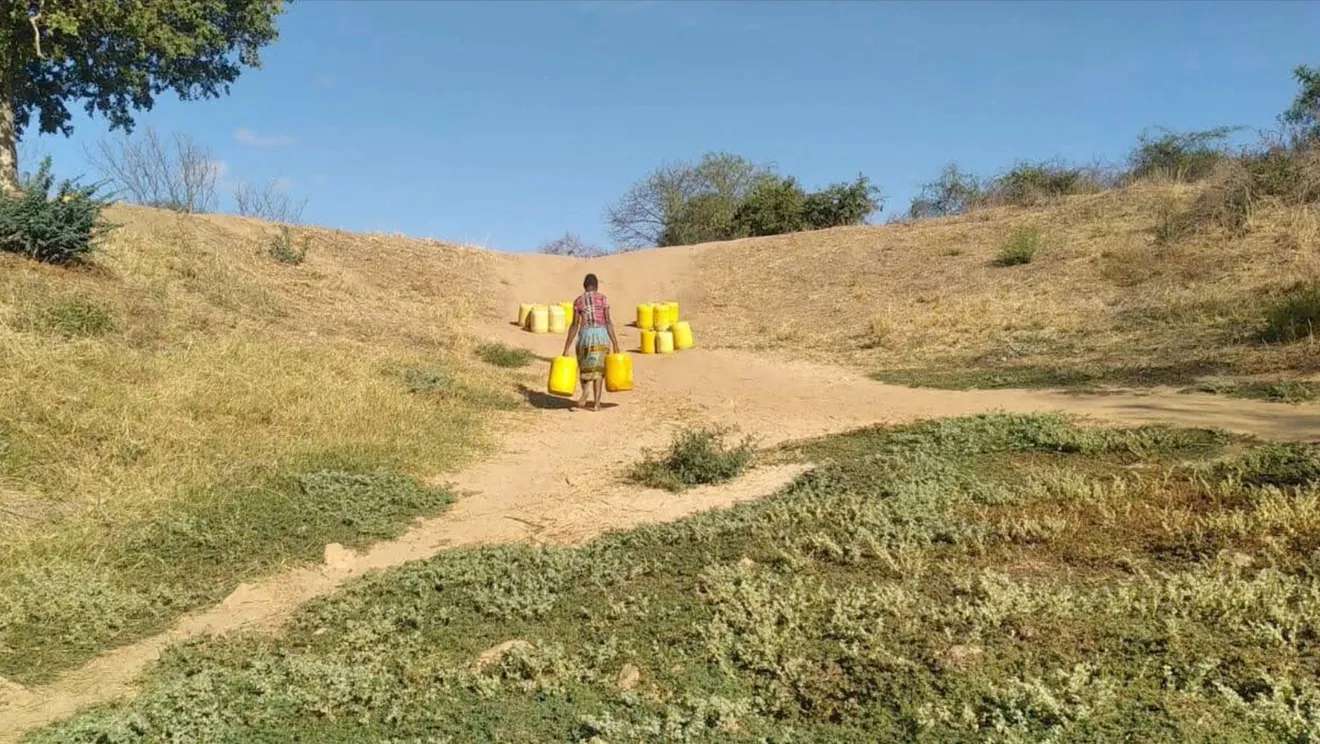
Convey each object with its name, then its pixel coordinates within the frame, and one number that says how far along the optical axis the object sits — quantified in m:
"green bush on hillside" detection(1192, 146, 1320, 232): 17.84
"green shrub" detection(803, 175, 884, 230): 32.38
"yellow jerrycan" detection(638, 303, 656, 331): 17.50
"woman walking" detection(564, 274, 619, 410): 10.43
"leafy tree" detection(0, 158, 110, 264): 11.09
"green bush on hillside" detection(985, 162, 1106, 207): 27.39
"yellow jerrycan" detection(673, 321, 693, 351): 16.12
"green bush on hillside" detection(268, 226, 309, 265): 18.66
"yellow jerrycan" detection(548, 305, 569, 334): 17.92
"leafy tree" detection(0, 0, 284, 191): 15.55
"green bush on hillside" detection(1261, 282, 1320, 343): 10.27
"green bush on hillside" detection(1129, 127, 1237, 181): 28.00
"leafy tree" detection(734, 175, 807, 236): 32.62
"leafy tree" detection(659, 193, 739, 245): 36.03
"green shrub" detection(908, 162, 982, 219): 33.84
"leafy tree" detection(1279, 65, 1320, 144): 21.60
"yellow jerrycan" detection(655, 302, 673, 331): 17.22
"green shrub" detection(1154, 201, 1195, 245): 18.17
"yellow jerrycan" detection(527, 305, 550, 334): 17.81
